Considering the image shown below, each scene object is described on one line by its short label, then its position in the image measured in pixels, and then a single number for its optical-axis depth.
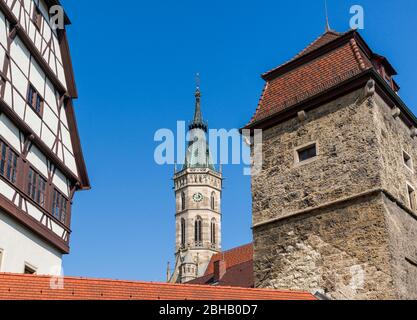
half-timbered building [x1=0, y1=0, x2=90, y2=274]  13.69
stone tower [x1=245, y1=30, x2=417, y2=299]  14.15
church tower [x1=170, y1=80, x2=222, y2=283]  82.69
